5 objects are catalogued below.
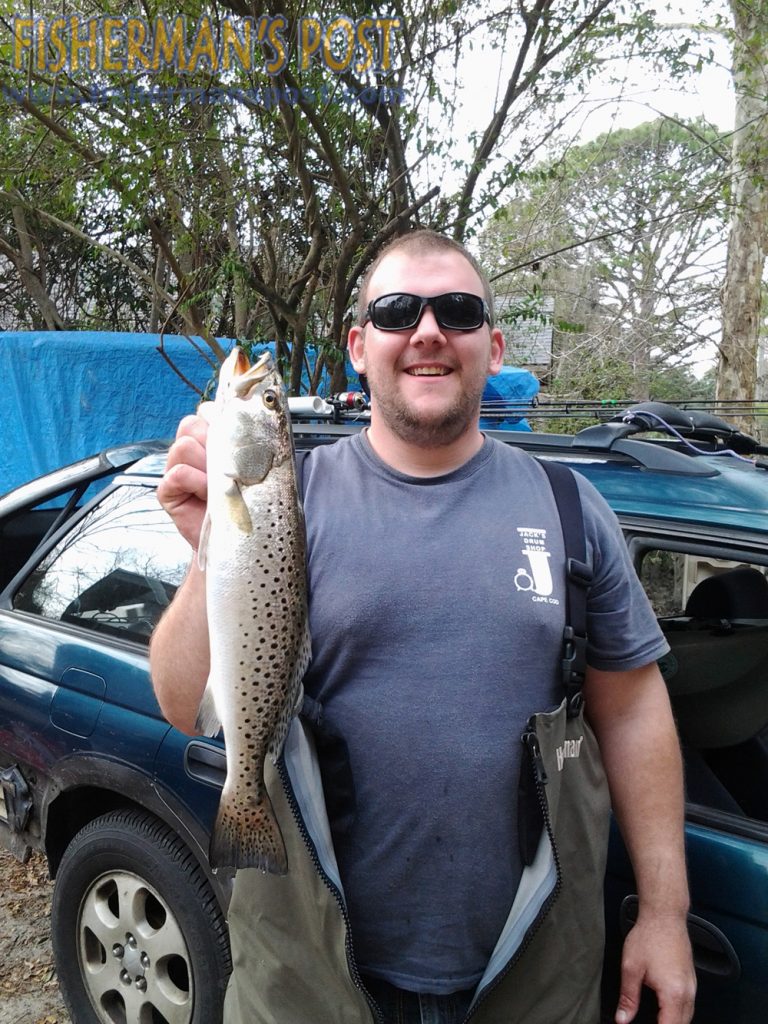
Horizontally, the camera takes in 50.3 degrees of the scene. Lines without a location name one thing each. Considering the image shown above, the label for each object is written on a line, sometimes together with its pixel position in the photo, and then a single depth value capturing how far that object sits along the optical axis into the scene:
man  1.50
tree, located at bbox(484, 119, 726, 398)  8.82
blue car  1.84
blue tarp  6.98
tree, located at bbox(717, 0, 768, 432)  7.17
